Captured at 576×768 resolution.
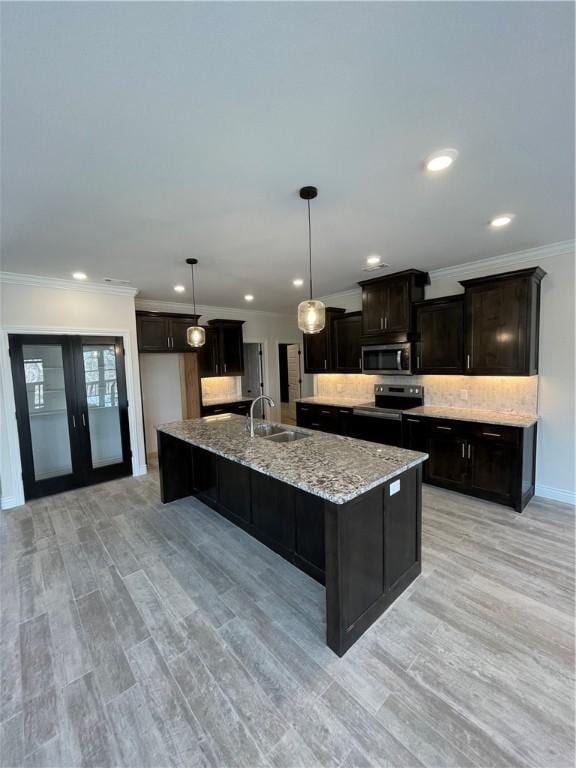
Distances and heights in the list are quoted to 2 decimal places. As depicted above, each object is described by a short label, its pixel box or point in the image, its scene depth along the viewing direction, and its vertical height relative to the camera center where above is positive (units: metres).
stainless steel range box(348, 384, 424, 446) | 4.30 -0.73
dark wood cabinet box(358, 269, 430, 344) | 4.22 +0.77
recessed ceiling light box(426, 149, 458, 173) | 1.77 +1.14
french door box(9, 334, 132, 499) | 3.94 -0.53
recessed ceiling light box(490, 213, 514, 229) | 2.63 +1.16
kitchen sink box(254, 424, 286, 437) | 3.23 -0.68
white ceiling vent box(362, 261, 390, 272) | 3.87 +1.17
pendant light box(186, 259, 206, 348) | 3.67 +0.36
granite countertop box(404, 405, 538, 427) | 3.37 -0.68
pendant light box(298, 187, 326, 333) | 2.48 +0.37
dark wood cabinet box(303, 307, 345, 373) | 5.40 +0.25
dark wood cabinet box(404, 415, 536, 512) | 3.33 -1.12
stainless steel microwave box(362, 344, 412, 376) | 4.38 +0.01
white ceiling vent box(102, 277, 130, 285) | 4.09 +1.16
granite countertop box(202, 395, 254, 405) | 6.17 -0.69
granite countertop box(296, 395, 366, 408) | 5.13 -0.67
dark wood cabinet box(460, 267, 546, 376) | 3.38 +0.37
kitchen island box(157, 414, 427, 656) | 1.79 -1.03
